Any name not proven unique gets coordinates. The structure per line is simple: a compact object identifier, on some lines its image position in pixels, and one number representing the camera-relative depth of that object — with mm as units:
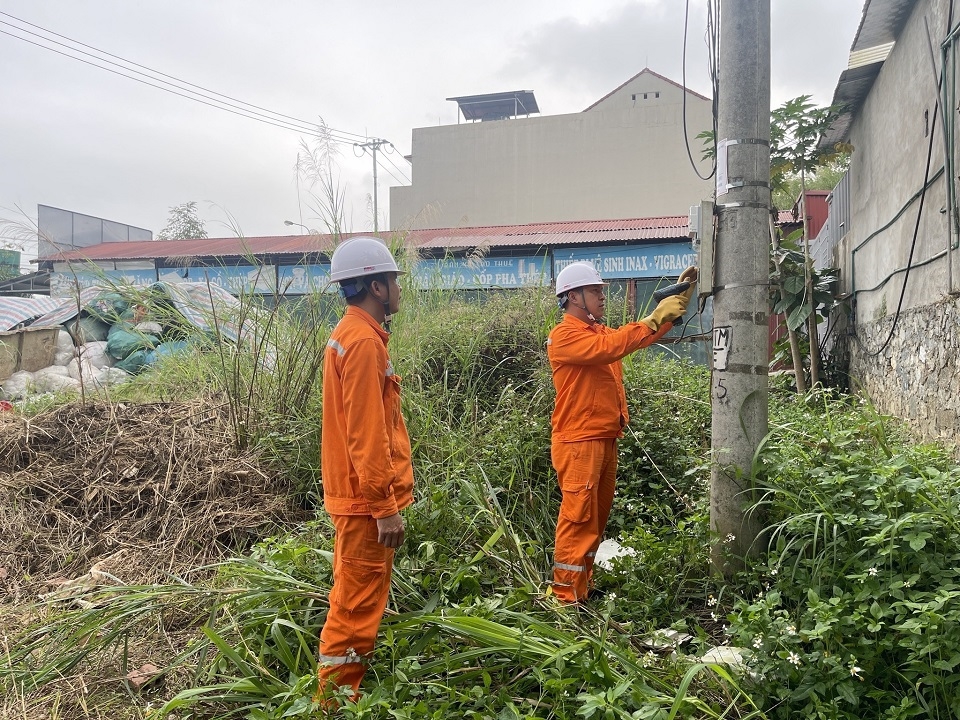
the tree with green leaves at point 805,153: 6590
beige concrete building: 23938
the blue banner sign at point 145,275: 14906
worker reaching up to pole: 3520
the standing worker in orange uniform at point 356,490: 2543
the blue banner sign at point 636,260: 12477
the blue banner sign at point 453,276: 6363
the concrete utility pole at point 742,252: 3051
